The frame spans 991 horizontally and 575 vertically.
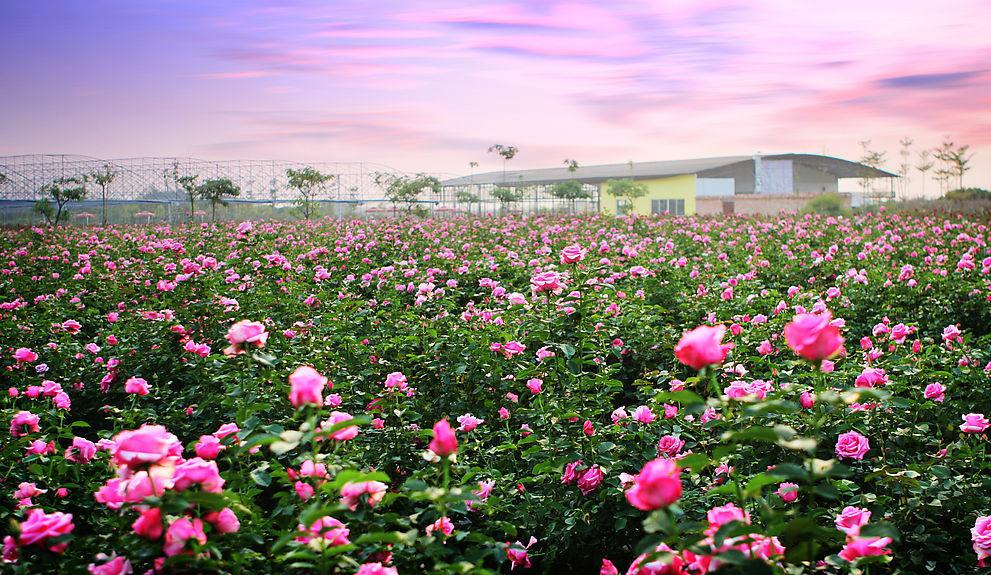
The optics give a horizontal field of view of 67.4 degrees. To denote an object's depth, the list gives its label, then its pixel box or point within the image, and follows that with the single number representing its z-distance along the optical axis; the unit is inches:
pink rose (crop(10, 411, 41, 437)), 94.8
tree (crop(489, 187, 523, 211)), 1198.9
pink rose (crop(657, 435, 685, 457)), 93.7
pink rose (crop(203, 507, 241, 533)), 53.3
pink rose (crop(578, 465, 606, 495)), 88.2
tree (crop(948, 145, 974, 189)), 1480.1
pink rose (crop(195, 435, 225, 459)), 59.2
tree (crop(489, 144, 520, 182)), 1129.4
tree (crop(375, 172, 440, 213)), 1084.1
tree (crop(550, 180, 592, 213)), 1317.7
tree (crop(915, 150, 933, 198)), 1690.5
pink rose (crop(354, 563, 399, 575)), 53.1
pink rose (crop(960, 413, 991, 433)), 93.6
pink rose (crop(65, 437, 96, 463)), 86.1
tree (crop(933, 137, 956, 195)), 1498.5
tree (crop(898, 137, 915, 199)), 1734.0
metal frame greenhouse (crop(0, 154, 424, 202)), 1170.6
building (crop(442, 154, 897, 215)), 1393.9
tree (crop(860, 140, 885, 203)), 1709.2
